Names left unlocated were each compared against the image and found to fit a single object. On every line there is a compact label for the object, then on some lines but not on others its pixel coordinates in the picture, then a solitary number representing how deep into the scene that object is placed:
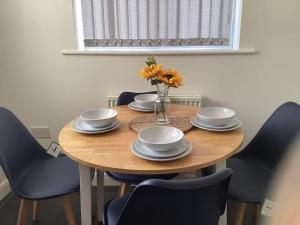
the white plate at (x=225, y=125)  1.54
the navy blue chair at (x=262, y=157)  1.50
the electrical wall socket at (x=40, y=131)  2.44
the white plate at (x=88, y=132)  1.52
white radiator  2.21
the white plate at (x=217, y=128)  1.52
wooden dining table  1.21
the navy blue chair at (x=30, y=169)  1.54
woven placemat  1.58
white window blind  2.18
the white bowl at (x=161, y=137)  1.24
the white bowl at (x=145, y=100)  1.87
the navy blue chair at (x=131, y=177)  1.70
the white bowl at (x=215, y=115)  1.53
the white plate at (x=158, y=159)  1.23
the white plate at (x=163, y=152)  1.25
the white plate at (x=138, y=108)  1.86
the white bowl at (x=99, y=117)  1.53
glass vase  1.64
